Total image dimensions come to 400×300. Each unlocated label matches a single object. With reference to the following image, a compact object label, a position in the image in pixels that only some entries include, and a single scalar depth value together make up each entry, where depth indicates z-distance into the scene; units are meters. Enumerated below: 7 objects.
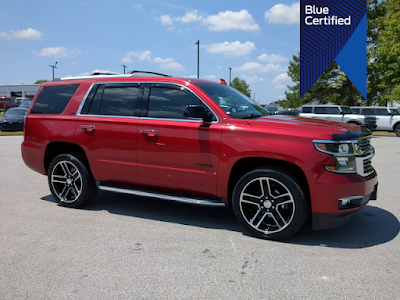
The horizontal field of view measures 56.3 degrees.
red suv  4.02
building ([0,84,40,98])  90.81
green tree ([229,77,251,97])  71.52
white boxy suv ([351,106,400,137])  23.62
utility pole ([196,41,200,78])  34.12
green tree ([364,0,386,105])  32.00
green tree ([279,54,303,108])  38.00
